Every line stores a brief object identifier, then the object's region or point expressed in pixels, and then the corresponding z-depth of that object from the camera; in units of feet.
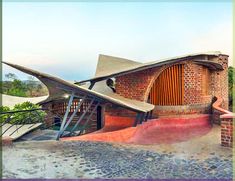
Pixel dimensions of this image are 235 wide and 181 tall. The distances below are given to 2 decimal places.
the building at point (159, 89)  35.53
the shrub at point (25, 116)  36.70
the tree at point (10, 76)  129.70
